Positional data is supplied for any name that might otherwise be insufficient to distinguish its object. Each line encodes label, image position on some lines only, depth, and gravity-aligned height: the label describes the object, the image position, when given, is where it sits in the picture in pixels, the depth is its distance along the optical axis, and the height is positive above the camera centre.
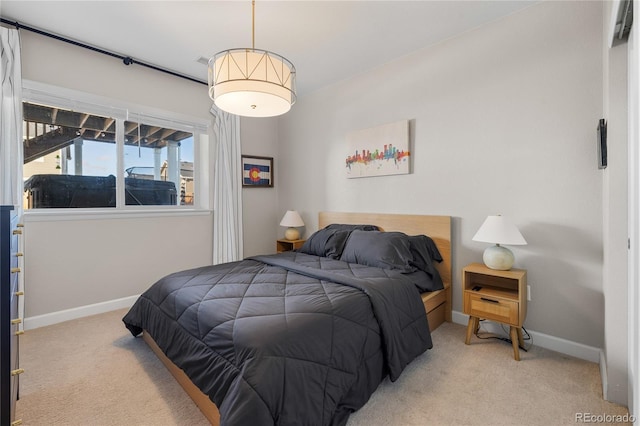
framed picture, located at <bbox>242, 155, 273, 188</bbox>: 4.09 +0.56
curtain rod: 2.44 +1.54
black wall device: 1.79 +0.40
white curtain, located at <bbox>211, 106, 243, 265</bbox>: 3.71 +0.29
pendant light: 1.70 +0.79
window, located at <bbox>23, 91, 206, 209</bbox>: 2.73 +0.56
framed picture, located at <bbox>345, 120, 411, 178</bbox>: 2.99 +0.63
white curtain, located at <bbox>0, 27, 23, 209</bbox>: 2.36 +0.75
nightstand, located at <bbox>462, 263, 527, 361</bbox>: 2.06 -0.63
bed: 1.24 -0.62
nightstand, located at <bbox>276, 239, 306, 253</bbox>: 3.97 -0.45
